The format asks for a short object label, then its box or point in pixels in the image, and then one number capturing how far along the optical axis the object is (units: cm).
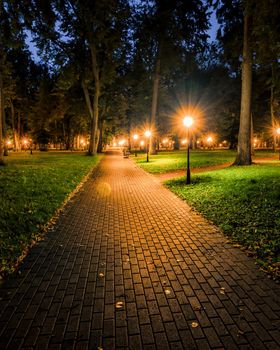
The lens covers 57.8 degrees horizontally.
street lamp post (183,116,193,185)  1266
